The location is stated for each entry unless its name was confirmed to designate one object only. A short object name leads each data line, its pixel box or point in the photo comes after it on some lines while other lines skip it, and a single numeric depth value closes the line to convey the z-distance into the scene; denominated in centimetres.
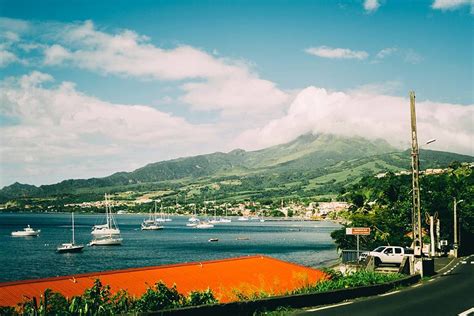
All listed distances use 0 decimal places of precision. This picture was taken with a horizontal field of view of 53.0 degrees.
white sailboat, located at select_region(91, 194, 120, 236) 16075
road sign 2834
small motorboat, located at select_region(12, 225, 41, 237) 16870
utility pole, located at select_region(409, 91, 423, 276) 2819
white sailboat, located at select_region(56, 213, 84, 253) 11098
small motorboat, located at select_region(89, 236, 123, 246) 13300
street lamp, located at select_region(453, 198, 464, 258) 4750
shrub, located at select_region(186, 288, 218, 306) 1382
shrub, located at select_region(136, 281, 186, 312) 1354
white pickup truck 3781
